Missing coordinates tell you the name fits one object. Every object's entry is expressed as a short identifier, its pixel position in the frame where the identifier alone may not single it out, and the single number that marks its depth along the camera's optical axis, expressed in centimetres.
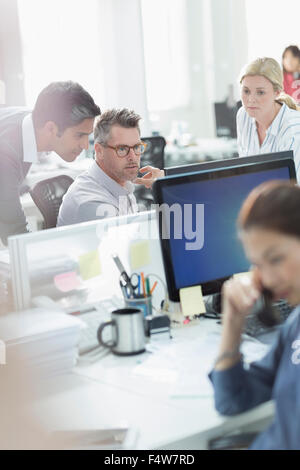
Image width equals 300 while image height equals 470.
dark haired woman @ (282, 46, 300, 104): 543
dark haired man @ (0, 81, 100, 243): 282
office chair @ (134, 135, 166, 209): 443
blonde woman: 312
